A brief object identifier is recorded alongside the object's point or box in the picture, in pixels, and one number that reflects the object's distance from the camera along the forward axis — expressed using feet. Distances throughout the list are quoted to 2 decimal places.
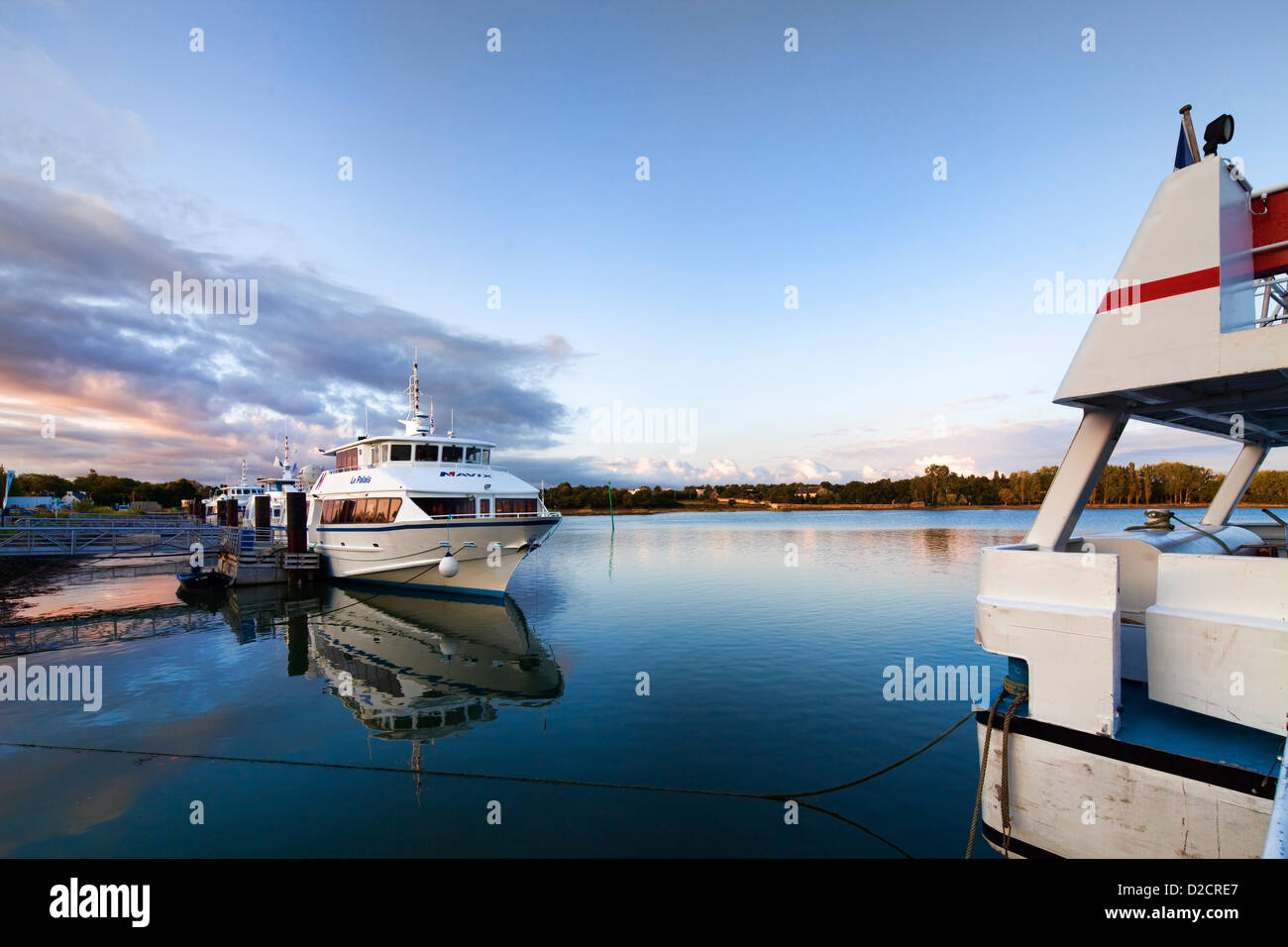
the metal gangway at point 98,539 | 82.23
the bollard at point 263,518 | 98.43
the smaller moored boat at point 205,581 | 82.33
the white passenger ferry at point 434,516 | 69.62
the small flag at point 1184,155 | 17.91
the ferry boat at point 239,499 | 141.05
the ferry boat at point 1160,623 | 14.10
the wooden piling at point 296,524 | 86.69
